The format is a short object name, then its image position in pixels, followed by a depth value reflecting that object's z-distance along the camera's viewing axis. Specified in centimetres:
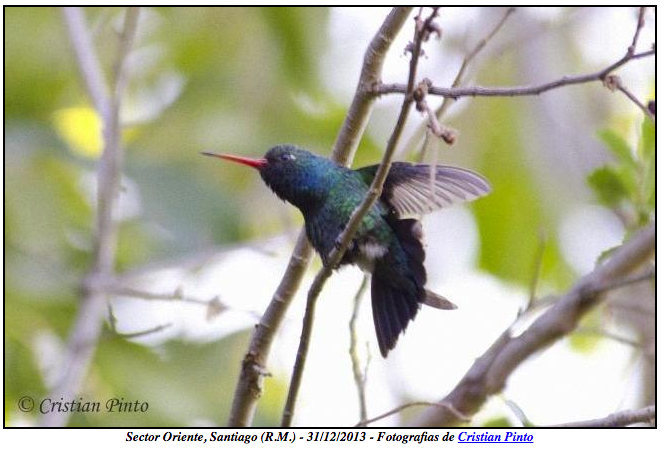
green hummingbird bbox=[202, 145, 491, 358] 645
